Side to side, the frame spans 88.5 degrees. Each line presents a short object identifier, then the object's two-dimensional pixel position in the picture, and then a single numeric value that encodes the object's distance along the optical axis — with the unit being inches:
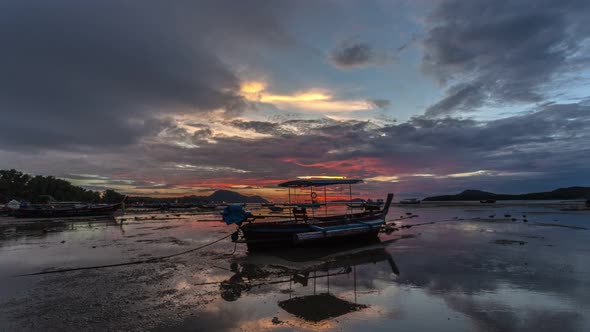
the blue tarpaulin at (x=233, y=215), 693.3
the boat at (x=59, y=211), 1861.5
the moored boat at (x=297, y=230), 697.6
